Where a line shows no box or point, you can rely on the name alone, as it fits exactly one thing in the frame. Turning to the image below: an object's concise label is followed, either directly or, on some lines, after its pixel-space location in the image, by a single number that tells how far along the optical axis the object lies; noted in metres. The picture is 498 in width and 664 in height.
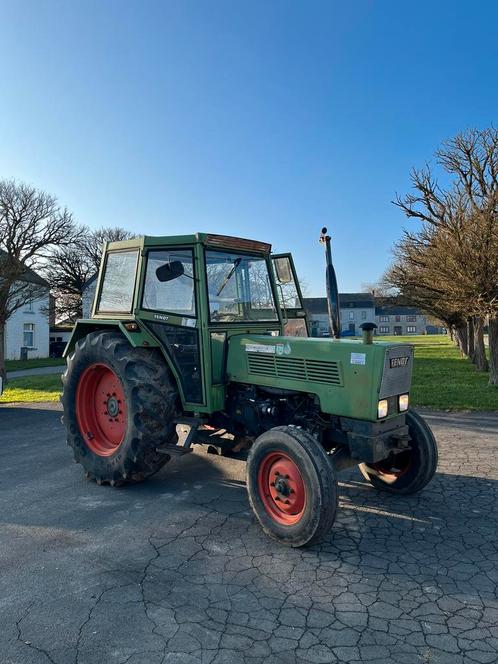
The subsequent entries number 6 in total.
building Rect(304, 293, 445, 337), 79.12
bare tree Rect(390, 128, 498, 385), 11.71
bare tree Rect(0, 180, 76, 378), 17.69
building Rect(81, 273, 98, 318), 20.86
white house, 29.80
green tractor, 3.69
